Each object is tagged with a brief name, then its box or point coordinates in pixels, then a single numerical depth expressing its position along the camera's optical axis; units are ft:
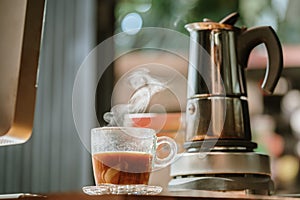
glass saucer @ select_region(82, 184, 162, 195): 2.67
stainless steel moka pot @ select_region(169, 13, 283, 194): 3.25
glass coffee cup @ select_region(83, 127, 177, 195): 2.93
